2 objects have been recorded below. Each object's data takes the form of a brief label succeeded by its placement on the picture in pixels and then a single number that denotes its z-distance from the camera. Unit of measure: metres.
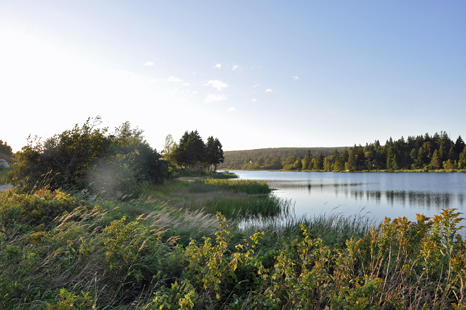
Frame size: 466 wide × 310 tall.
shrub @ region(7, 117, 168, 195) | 8.78
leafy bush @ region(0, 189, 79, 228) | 5.15
